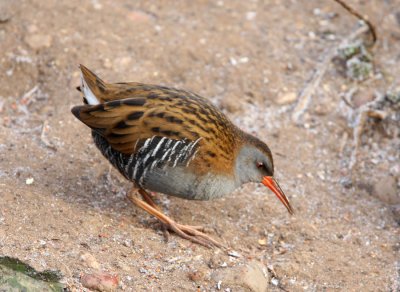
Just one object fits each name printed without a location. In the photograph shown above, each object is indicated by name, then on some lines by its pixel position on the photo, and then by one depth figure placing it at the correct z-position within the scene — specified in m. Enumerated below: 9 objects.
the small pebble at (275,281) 10.42
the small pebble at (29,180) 11.45
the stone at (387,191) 12.59
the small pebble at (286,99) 14.40
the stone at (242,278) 9.84
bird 10.42
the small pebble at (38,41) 14.56
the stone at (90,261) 9.48
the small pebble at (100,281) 9.14
